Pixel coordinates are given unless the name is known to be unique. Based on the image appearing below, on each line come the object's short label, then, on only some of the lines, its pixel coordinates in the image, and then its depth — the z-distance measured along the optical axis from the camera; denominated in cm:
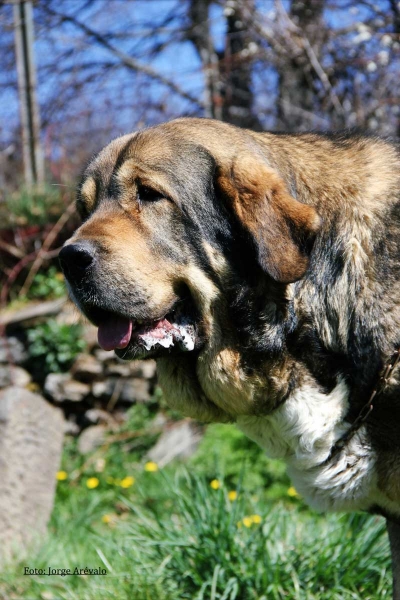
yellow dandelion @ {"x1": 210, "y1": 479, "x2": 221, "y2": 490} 427
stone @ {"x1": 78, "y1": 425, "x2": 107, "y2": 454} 658
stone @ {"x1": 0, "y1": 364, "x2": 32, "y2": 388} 684
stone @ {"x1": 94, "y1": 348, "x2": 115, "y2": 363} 684
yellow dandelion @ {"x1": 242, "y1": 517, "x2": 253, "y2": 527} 385
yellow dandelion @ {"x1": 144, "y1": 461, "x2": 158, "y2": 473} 569
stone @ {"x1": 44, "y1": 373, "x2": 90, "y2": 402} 675
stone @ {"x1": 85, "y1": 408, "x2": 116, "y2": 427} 680
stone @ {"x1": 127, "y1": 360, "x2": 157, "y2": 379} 680
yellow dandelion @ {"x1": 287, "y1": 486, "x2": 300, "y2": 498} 531
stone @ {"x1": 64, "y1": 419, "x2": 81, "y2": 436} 681
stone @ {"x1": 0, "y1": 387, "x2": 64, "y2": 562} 505
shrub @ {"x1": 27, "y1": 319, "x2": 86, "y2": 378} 673
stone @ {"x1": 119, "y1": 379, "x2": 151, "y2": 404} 684
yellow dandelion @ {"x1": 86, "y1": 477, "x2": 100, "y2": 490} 580
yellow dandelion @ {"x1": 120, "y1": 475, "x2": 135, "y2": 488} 570
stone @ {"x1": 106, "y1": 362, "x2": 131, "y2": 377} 685
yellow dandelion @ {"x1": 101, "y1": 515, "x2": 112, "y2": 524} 519
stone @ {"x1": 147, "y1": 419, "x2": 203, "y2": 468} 621
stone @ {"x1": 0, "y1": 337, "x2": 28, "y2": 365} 692
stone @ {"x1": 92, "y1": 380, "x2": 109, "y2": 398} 686
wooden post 788
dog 266
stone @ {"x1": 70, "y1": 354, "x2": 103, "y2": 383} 685
